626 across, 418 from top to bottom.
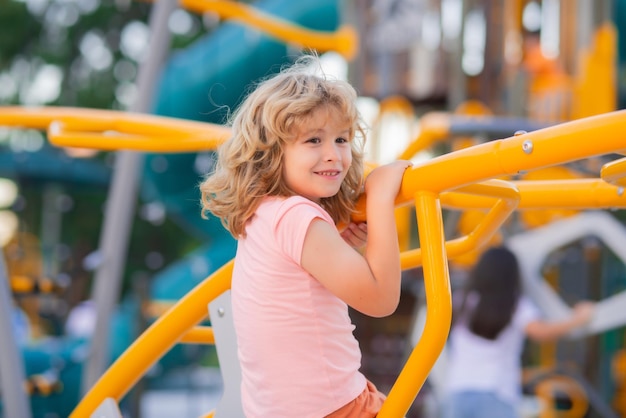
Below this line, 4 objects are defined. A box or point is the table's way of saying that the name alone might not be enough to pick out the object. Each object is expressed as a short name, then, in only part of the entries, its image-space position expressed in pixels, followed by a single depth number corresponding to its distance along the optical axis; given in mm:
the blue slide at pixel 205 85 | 10912
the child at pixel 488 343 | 4261
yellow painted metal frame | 2370
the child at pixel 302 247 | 2496
